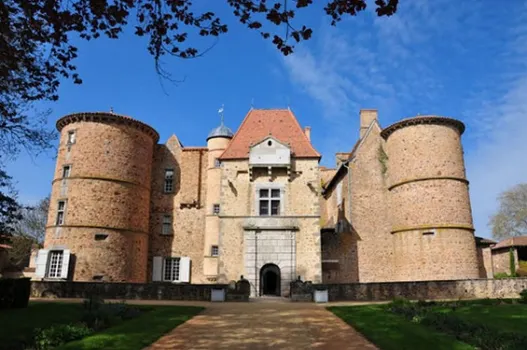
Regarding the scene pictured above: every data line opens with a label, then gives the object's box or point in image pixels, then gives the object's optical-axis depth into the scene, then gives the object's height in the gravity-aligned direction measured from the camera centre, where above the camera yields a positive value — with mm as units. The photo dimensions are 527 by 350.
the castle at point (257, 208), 23594 +4266
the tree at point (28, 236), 34812 +3736
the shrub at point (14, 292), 12961 -325
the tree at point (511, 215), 42406 +6511
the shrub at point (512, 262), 28708 +1355
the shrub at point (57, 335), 8281 -1037
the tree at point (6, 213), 12758 +1945
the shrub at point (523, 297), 15147 -467
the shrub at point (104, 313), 10445 -795
